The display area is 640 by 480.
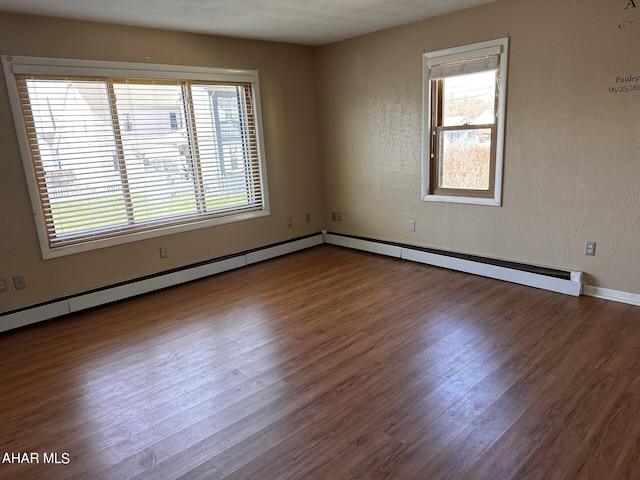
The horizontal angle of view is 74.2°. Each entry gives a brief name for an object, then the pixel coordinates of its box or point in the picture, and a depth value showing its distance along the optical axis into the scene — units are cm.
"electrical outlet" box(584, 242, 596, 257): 361
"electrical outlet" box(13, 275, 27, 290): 361
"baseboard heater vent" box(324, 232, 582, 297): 376
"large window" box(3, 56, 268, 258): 364
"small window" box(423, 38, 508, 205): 399
